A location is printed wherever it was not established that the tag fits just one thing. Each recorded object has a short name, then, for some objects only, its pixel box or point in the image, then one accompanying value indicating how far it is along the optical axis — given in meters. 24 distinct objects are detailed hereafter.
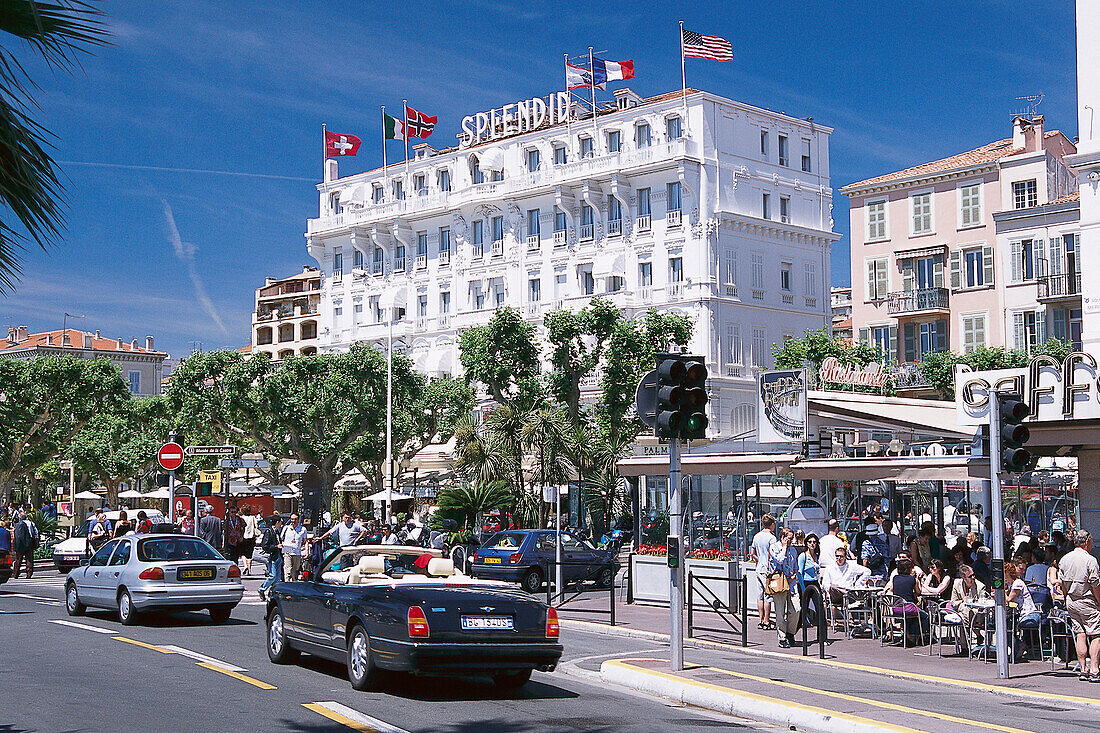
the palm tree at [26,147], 6.19
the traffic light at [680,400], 13.91
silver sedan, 19.30
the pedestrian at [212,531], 29.91
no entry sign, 26.59
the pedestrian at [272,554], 26.48
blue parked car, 29.27
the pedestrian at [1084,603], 14.00
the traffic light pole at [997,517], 14.08
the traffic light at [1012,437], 14.05
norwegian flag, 72.12
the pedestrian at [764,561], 19.94
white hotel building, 63.59
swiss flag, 74.44
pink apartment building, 58.41
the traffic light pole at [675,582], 14.05
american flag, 57.09
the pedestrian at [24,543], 32.72
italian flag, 71.94
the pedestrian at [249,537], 34.56
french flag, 63.91
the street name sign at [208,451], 27.73
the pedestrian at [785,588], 17.36
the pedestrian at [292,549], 26.92
